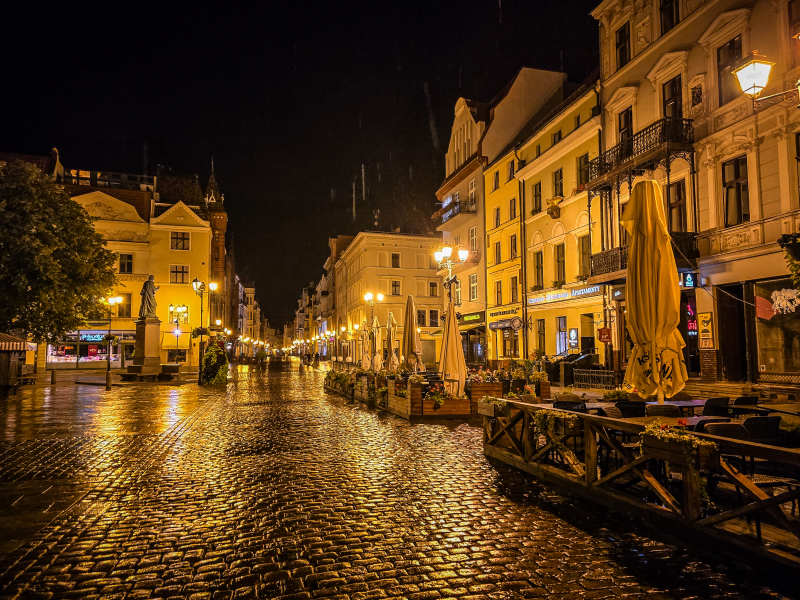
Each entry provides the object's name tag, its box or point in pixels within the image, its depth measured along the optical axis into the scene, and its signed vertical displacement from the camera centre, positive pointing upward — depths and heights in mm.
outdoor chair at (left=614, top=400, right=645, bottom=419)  8078 -1053
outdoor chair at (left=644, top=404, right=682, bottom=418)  7844 -1042
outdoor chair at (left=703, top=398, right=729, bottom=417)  8466 -1111
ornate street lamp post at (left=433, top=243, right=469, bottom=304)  15039 +2697
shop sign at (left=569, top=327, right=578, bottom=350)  24328 +192
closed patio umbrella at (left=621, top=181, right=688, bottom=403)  7344 +552
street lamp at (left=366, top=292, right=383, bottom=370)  28203 +2518
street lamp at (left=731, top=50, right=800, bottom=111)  7578 +3995
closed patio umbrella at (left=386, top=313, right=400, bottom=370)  20228 +197
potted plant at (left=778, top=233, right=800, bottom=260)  12049 +2328
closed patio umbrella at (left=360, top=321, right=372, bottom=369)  26441 -482
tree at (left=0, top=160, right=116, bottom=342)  23094 +4057
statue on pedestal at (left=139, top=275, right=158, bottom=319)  28953 +2374
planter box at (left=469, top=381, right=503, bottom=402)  14133 -1324
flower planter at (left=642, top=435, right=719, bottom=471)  4699 -1060
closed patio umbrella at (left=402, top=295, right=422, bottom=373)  18312 +91
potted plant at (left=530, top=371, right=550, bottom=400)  15609 -1279
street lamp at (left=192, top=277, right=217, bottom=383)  26312 +2987
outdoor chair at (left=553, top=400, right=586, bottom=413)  8672 -1076
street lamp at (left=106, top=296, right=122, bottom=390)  29359 +2535
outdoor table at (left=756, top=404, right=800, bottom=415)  10576 -1416
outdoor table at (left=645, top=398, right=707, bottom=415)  9268 -1123
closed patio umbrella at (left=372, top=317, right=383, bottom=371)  24625 -262
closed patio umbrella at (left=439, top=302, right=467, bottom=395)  13625 -442
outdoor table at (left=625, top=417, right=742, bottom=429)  5816 -922
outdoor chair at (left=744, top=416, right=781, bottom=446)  6398 -1088
